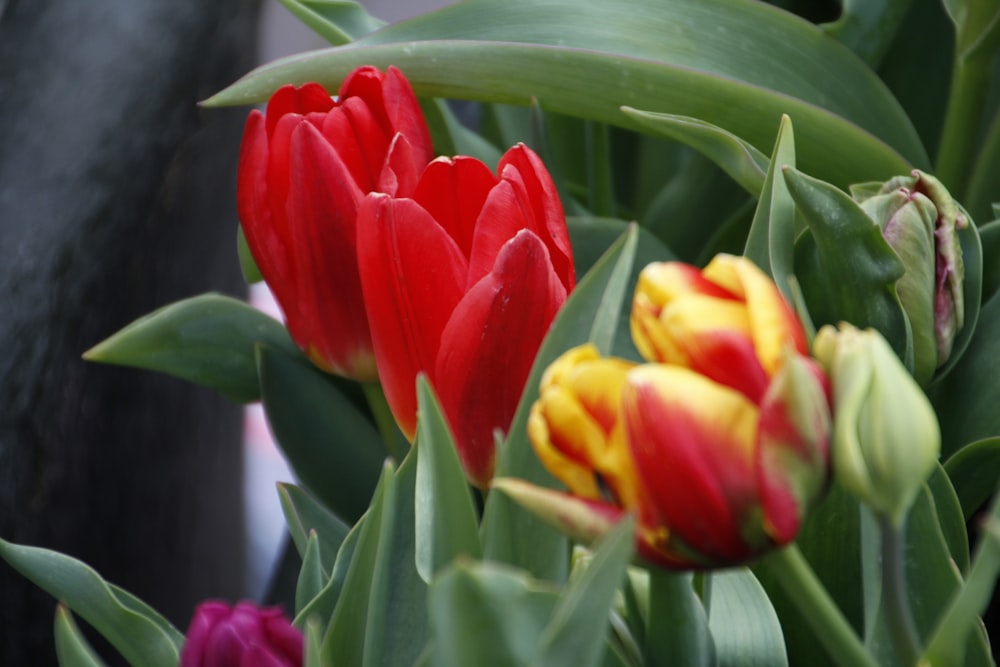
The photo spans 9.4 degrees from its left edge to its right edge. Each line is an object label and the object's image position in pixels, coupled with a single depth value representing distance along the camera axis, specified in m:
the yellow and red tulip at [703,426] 1.17
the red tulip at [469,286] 1.26
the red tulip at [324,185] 1.29
